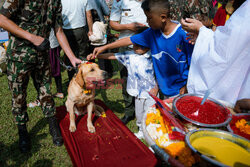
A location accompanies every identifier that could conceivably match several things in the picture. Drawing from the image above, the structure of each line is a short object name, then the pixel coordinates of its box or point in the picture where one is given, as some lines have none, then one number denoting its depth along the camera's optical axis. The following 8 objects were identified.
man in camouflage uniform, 2.49
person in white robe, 1.78
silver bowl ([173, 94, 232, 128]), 1.49
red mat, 2.73
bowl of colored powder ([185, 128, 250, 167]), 1.21
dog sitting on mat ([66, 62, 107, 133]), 3.23
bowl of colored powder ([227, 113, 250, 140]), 1.51
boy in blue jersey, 2.55
